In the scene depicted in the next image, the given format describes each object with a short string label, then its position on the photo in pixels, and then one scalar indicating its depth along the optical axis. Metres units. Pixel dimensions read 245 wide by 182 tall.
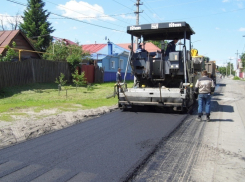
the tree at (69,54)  21.09
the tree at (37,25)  34.28
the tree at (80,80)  17.62
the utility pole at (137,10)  24.58
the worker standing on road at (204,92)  8.58
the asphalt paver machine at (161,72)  9.36
